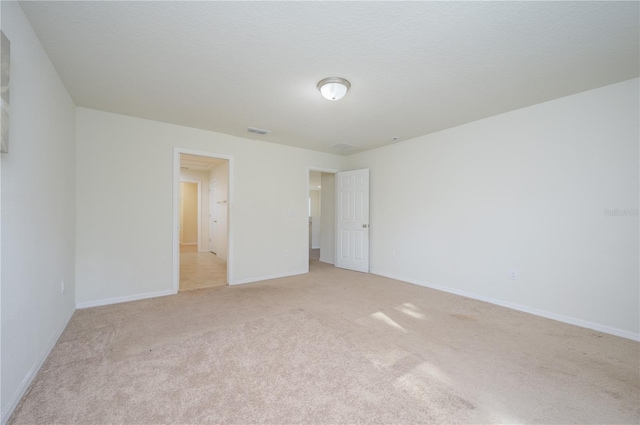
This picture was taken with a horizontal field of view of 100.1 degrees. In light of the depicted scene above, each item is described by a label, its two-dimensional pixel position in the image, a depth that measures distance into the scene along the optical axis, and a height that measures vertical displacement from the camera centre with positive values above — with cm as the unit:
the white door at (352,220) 519 -15
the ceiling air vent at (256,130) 398 +123
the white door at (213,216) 729 -12
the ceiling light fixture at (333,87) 250 +119
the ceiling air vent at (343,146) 482 +123
